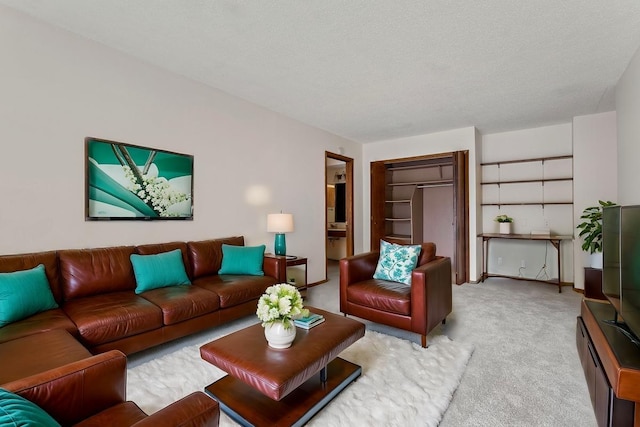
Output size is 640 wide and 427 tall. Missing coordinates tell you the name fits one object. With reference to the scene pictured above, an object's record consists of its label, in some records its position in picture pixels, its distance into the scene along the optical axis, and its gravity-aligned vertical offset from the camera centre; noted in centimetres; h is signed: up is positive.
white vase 174 -69
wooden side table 374 -59
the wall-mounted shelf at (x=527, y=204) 471 +17
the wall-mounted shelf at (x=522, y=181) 473 +54
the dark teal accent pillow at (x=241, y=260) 329 -50
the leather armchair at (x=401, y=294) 257 -74
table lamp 388 -16
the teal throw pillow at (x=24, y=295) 188 -52
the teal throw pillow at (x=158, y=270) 264 -50
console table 441 -45
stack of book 205 -74
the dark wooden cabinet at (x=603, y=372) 140 -86
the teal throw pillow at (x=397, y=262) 310 -51
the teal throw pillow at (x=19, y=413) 75 -52
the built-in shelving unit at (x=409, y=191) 565 +47
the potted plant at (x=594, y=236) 371 -28
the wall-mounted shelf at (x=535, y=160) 469 +88
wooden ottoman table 152 -82
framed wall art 265 +32
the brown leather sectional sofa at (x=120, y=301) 200 -67
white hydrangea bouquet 171 -53
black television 156 -30
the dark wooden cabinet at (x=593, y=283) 328 -76
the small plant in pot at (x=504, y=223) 500 -15
